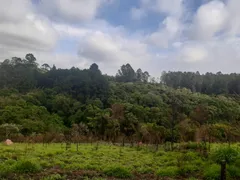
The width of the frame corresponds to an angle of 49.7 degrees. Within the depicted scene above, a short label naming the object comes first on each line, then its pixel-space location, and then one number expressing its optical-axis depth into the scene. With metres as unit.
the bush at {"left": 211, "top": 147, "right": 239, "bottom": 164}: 9.32
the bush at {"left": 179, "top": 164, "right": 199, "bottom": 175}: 9.08
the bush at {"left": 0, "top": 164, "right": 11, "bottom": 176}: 7.94
